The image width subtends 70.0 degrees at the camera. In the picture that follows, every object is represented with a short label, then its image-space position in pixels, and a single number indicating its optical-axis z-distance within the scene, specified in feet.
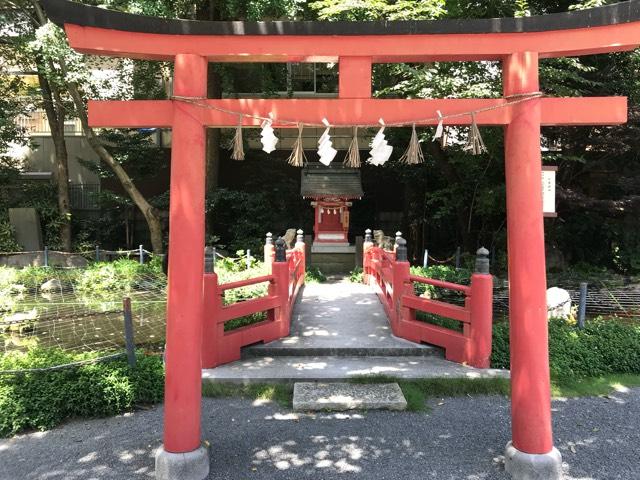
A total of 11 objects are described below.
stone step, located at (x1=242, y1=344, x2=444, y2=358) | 20.51
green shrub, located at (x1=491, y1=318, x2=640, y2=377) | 19.39
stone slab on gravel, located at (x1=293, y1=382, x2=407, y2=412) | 16.12
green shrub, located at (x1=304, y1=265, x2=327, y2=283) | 43.07
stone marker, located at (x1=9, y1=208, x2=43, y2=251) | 52.75
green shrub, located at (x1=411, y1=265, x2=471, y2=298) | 37.42
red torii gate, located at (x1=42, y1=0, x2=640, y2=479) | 11.74
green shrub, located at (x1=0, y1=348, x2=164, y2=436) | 14.85
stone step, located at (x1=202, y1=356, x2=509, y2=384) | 17.94
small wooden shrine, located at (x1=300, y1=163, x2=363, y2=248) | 50.57
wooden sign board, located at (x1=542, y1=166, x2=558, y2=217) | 16.76
